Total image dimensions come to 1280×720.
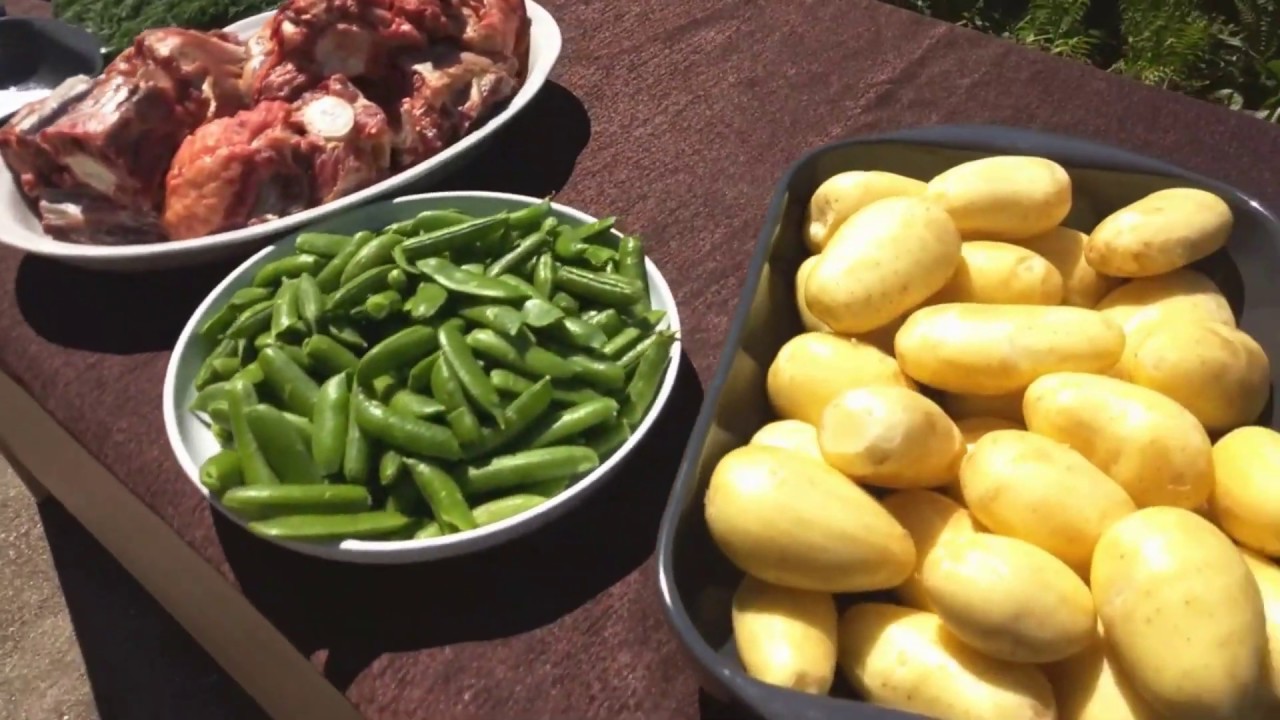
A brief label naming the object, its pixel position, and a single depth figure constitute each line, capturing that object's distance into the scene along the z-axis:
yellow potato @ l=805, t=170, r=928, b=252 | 0.77
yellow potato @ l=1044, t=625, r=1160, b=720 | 0.53
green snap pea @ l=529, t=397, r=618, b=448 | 0.78
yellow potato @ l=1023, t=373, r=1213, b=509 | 0.58
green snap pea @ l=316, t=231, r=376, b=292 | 0.91
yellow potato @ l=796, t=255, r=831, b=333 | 0.75
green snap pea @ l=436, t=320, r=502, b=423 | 0.78
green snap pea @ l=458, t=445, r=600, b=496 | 0.76
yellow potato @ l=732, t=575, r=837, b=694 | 0.56
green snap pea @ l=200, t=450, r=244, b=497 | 0.76
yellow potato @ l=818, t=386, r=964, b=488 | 0.59
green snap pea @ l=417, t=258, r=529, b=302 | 0.86
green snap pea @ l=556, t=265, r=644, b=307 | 0.89
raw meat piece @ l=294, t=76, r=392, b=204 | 1.07
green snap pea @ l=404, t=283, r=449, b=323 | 0.85
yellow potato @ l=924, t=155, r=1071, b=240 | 0.74
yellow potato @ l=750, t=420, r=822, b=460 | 0.65
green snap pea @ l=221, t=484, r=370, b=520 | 0.74
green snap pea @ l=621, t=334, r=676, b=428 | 0.81
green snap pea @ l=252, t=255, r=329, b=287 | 0.94
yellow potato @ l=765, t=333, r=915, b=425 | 0.68
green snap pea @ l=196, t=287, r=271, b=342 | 0.91
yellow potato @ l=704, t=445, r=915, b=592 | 0.58
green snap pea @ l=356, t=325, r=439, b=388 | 0.82
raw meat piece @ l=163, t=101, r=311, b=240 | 1.04
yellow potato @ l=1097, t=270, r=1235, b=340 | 0.69
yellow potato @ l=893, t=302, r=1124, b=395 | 0.64
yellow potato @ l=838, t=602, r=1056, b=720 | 0.54
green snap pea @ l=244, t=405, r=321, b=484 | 0.77
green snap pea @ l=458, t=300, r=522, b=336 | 0.83
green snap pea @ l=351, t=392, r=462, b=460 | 0.75
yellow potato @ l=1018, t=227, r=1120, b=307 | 0.75
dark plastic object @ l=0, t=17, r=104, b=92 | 1.35
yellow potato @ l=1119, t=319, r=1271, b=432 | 0.62
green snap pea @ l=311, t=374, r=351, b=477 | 0.76
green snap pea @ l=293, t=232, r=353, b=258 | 0.95
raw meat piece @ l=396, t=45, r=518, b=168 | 1.13
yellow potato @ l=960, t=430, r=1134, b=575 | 0.57
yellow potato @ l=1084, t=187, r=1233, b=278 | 0.70
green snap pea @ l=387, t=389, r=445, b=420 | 0.77
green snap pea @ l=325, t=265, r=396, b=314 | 0.86
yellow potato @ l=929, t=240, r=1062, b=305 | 0.71
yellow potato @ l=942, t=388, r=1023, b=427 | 0.68
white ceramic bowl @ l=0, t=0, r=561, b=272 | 1.02
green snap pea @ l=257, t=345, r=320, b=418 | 0.81
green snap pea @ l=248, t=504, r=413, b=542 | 0.72
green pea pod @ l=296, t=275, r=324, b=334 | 0.85
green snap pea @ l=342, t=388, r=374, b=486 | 0.75
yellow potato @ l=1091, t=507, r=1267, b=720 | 0.49
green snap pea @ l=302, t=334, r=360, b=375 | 0.83
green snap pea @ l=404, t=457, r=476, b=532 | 0.73
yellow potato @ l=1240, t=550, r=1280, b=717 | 0.52
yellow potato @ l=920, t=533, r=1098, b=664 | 0.53
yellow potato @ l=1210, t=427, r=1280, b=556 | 0.57
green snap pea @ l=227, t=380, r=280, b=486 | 0.77
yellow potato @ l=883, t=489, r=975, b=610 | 0.61
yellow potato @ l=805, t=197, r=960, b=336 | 0.69
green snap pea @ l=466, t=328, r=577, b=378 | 0.81
